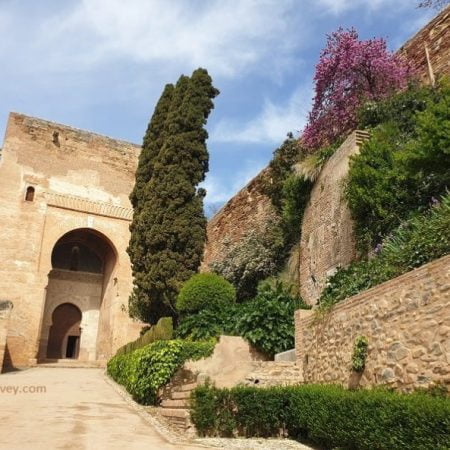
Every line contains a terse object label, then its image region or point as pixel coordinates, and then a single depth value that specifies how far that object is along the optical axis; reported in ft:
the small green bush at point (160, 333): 34.91
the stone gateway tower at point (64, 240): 68.28
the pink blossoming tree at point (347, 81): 43.57
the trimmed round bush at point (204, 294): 35.70
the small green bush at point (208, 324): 32.99
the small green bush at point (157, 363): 30.04
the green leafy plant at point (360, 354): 20.30
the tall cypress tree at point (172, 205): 44.39
